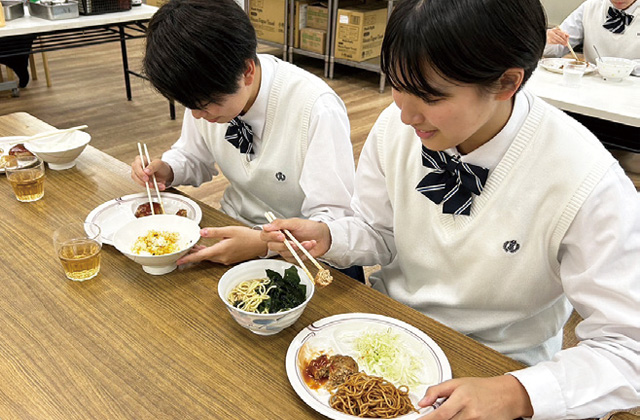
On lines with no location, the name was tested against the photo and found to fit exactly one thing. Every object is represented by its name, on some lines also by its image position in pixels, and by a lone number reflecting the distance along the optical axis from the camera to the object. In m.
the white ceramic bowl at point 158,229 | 1.17
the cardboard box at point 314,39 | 5.56
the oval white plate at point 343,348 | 0.89
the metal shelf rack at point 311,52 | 5.42
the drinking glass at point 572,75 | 2.52
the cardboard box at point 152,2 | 7.56
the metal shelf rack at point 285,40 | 5.67
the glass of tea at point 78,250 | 1.16
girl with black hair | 0.86
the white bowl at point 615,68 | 2.57
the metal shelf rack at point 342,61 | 5.29
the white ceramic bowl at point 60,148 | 1.60
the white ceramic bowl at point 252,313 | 0.98
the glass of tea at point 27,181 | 1.44
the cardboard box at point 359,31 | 5.18
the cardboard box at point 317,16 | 5.52
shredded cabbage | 0.96
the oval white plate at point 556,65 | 2.71
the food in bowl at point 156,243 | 1.23
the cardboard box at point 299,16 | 5.62
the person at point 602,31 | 3.17
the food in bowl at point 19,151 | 1.67
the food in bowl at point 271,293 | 1.05
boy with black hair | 1.19
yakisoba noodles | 0.88
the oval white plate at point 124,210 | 1.38
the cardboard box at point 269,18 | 5.79
